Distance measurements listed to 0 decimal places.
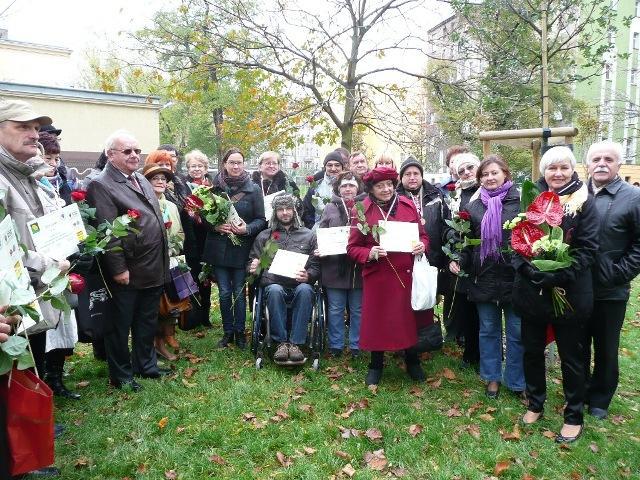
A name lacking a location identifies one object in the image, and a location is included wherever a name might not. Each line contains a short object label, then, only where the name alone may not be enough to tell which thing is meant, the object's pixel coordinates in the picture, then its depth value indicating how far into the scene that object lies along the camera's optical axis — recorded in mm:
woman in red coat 4680
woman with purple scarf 4391
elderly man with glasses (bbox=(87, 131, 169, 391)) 4324
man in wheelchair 5270
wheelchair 5320
